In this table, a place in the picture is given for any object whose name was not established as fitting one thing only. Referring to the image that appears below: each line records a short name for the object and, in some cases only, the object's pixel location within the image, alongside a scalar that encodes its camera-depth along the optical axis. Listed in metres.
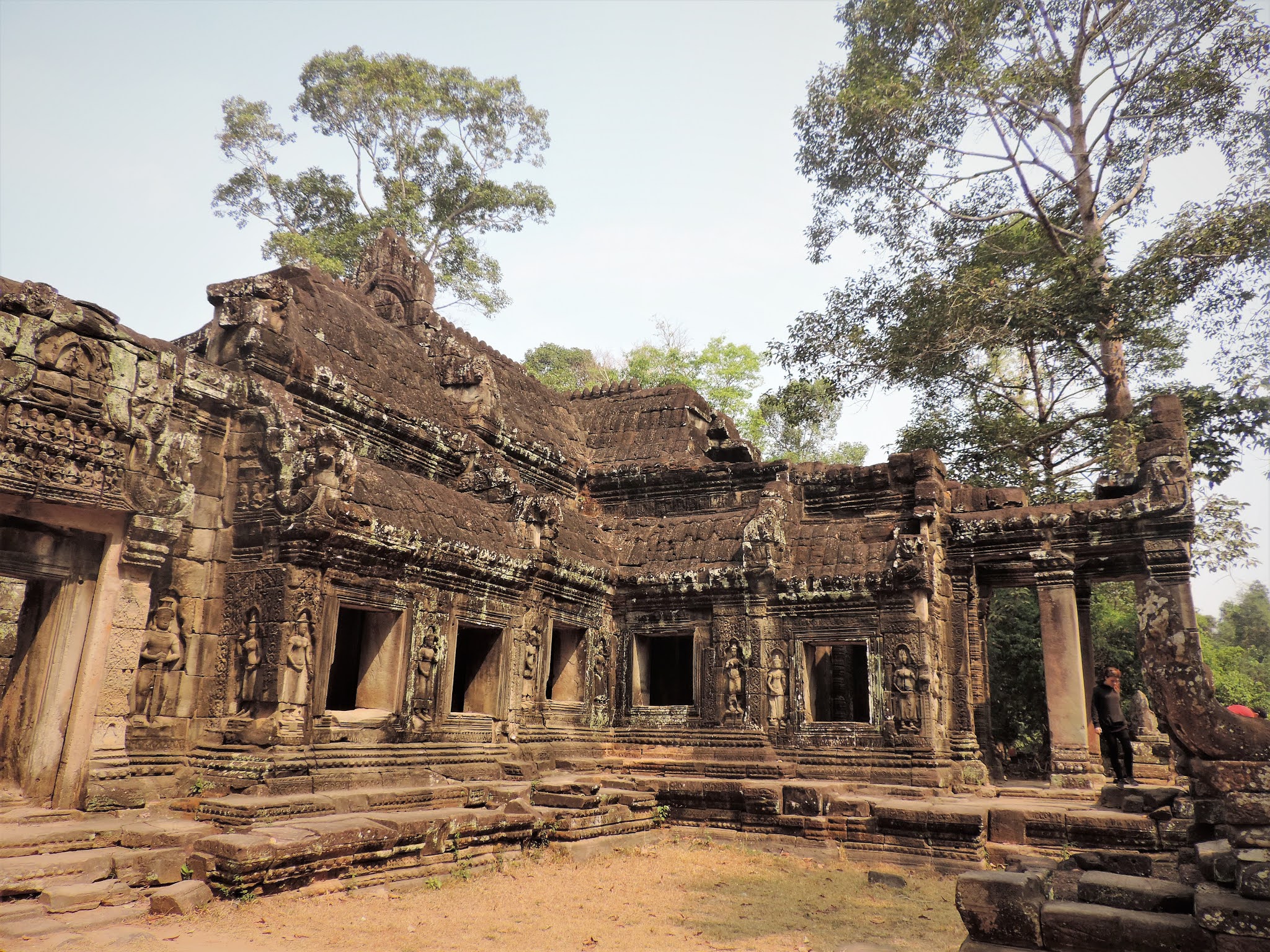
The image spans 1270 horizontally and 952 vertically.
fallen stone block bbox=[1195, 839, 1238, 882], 4.40
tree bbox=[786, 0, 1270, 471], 17.22
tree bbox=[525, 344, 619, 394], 34.44
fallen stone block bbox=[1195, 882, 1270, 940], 3.92
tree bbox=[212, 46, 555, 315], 24.25
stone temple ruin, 6.37
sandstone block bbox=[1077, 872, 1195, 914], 4.67
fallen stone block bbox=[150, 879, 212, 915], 5.70
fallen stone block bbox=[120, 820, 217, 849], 6.27
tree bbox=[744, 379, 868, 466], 20.45
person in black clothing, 9.94
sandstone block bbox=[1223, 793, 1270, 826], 4.86
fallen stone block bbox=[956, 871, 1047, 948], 4.63
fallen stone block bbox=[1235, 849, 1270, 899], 4.05
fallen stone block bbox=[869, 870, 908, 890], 8.38
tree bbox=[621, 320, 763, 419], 31.75
